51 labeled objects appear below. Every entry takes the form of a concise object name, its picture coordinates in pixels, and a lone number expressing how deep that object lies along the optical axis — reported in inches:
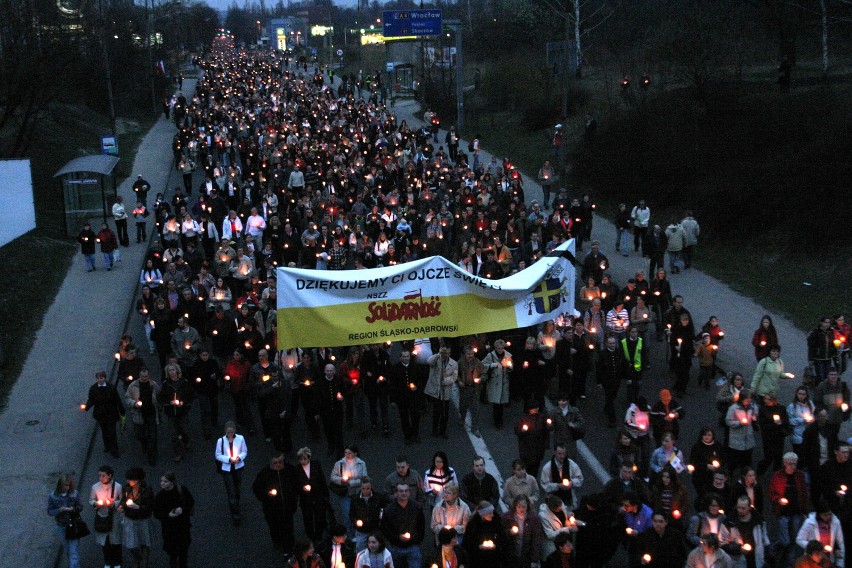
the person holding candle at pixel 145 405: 489.4
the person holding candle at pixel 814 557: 309.1
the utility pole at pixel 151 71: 2215.1
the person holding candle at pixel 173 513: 377.7
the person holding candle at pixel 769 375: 488.4
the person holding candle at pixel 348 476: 396.5
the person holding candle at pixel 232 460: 421.4
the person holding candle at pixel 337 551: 334.3
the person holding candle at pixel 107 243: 896.3
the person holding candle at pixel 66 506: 381.1
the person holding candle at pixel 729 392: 456.4
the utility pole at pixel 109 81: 1461.6
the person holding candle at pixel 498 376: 519.2
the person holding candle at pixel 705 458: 399.5
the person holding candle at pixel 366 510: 362.9
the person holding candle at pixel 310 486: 395.2
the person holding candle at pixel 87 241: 884.0
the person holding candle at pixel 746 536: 341.1
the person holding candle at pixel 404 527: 360.2
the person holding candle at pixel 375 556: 327.6
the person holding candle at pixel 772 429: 440.8
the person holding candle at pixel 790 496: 377.7
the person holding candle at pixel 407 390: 505.0
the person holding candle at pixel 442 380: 505.0
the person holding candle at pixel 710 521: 342.6
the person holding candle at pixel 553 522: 351.9
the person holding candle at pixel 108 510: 382.0
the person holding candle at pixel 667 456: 398.9
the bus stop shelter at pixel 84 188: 1054.4
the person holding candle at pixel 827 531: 341.7
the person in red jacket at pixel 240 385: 516.1
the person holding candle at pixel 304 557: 321.1
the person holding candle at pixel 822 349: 540.1
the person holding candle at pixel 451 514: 356.2
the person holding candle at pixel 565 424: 438.3
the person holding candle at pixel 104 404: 492.4
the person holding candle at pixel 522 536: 350.6
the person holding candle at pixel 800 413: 435.8
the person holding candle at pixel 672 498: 369.1
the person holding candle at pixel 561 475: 390.0
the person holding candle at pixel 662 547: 335.6
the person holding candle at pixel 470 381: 514.0
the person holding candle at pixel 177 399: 495.2
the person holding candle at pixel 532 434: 440.5
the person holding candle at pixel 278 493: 390.3
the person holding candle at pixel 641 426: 434.6
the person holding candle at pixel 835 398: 456.1
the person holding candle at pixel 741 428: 441.7
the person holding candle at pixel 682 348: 565.0
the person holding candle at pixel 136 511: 378.3
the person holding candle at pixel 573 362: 547.8
